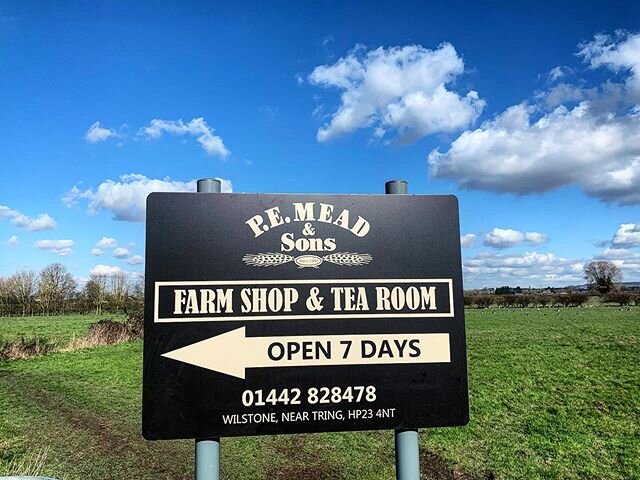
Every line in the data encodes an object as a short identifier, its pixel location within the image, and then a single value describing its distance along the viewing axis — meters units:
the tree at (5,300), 44.84
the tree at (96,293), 46.56
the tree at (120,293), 45.19
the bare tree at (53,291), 45.94
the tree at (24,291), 45.50
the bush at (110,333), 21.80
